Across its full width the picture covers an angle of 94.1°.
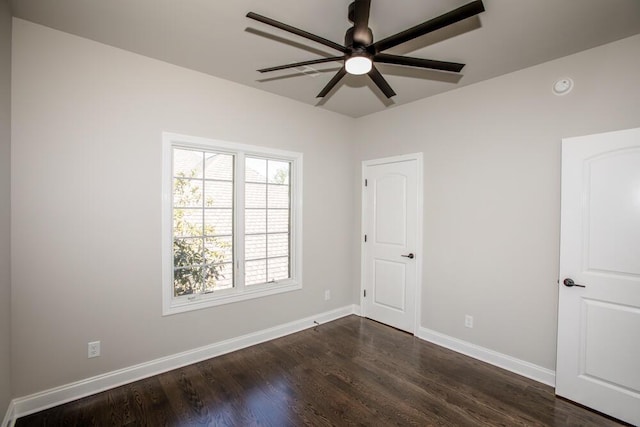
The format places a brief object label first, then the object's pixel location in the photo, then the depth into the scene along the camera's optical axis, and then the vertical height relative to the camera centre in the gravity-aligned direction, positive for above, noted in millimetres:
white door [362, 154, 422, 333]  3658 -374
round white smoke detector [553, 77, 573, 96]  2541 +1090
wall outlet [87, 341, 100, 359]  2402 -1144
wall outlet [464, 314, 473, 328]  3139 -1159
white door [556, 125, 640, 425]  2182 -479
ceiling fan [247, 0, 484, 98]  1484 +958
